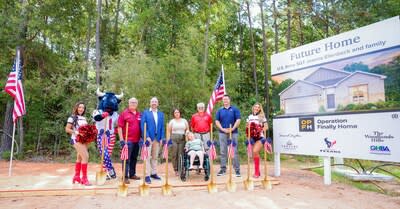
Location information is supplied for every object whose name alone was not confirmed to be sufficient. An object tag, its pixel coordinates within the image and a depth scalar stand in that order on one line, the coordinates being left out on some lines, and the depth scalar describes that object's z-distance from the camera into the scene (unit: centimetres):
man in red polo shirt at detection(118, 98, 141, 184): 557
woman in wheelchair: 576
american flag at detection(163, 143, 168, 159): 535
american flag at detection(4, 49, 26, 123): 668
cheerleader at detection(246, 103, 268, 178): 621
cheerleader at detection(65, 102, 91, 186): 527
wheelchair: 590
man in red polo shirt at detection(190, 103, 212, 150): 632
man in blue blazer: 557
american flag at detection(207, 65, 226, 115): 766
